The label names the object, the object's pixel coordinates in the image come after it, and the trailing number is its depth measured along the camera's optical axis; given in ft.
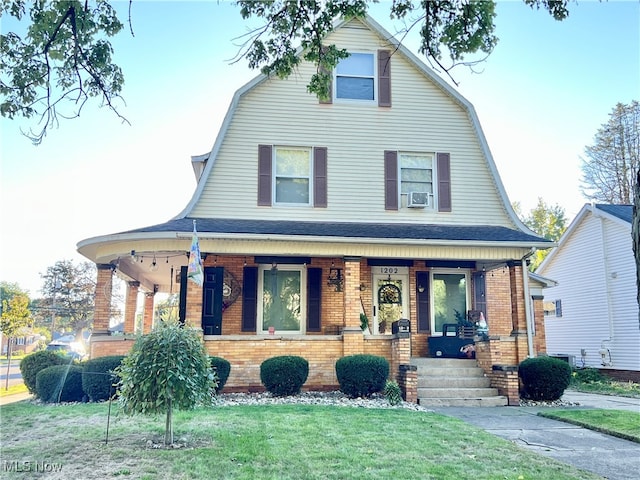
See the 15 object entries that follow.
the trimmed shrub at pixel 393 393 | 32.68
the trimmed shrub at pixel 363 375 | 33.91
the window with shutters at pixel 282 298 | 42.98
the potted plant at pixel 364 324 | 41.66
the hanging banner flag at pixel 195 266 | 32.45
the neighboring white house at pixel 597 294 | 58.65
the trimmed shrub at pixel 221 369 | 34.32
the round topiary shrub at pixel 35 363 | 37.19
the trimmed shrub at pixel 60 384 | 34.71
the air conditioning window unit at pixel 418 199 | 44.11
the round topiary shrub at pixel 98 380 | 33.78
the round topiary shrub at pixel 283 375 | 34.07
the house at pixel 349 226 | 38.29
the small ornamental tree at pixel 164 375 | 20.49
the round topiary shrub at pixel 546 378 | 36.19
